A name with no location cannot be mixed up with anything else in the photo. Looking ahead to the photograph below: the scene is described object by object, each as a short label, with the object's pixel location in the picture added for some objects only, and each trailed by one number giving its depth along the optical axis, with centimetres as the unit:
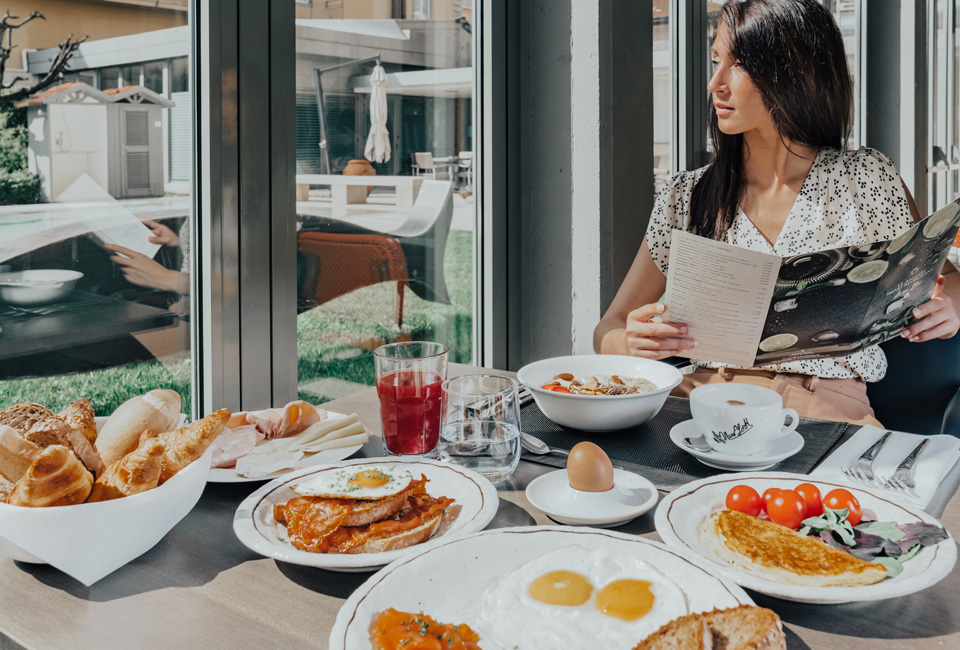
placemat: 102
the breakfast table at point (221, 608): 64
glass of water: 98
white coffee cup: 102
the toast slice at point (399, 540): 77
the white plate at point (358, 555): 74
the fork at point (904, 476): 94
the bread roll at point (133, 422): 83
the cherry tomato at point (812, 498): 84
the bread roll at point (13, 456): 74
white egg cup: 84
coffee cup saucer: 101
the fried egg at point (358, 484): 82
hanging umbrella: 194
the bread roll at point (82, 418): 87
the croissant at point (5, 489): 73
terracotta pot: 186
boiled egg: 88
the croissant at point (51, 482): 70
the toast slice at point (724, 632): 55
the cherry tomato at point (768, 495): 85
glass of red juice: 107
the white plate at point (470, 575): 63
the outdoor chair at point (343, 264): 175
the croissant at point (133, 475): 75
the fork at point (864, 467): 97
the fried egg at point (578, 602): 62
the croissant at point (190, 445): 79
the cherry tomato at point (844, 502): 80
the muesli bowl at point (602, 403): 114
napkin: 93
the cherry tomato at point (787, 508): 83
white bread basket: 70
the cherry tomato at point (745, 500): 85
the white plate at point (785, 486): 66
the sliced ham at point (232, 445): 100
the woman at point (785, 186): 163
